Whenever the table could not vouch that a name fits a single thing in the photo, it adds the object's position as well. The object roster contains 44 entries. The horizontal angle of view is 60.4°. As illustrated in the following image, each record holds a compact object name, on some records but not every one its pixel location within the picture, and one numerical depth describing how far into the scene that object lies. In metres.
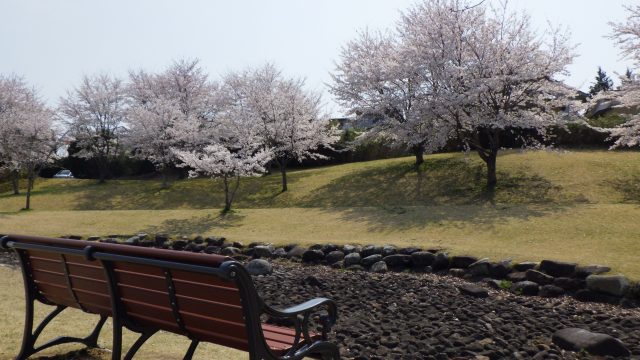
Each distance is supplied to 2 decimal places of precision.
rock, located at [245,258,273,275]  11.37
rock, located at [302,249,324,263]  12.80
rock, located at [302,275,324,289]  9.99
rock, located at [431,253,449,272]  11.33
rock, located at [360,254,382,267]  11.98
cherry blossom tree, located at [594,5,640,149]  21.31
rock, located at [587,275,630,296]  8.69
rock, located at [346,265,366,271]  11.76
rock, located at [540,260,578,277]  9.52
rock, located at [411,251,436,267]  11.56
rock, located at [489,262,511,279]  10.20
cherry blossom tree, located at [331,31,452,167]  24.31
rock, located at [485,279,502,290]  9.69
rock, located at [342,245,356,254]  12.80
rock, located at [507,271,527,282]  9.73
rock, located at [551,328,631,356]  6.07
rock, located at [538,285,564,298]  9.06
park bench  3.37
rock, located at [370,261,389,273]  11.48
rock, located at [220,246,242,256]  13.98
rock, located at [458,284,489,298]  8.92
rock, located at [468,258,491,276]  10.45
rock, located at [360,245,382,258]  12.44
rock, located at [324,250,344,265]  12.54
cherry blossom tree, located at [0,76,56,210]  28.00
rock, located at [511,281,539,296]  9.26
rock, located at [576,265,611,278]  9.34
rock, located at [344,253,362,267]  12.15
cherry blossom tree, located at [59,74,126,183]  39.62
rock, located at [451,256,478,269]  10.91
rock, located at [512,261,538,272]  10.05
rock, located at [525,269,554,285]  9.46
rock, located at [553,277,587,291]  9.17
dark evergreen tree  51.06
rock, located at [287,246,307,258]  13.17
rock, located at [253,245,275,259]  13.61
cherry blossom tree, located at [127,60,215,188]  34.12
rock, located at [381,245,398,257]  12.27
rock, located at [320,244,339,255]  13.09
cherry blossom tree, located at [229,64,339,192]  30.14
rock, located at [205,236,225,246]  15.08
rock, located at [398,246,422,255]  12.09
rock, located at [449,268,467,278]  10.72
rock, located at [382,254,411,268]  11.88
